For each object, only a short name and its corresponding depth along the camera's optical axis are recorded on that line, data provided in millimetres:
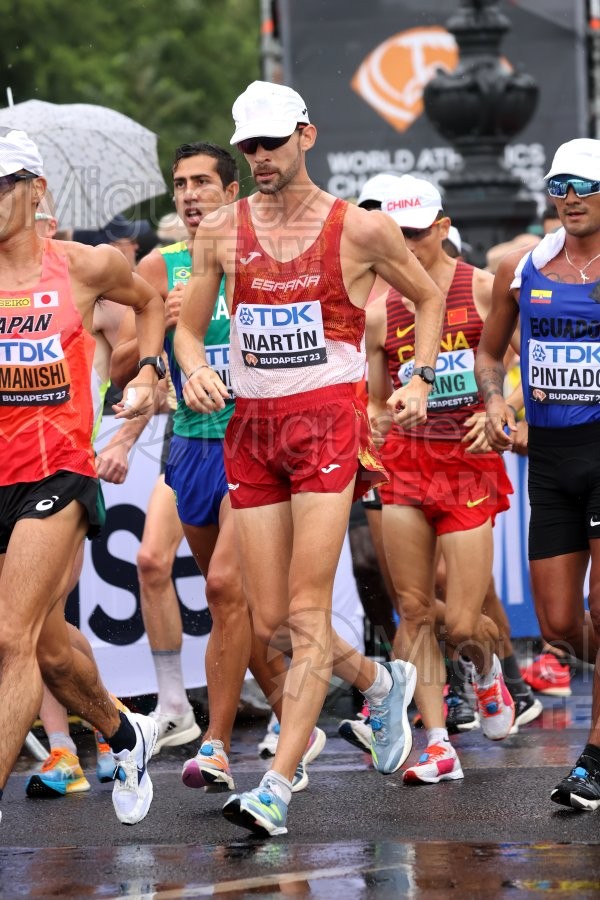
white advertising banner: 19312
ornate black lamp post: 35406
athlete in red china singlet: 16328
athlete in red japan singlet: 12953
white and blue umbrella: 22500
